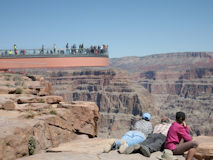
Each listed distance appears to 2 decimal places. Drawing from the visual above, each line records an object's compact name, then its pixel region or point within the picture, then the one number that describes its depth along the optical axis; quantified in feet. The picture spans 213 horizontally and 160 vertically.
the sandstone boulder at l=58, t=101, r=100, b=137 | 45.29
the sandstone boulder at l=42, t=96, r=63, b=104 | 50.49
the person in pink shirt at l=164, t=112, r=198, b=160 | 27.30
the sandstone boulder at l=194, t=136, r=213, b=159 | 28.07
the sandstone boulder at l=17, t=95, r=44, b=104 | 47.06
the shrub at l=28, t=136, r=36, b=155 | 32.23
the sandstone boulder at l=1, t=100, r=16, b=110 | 43.14
